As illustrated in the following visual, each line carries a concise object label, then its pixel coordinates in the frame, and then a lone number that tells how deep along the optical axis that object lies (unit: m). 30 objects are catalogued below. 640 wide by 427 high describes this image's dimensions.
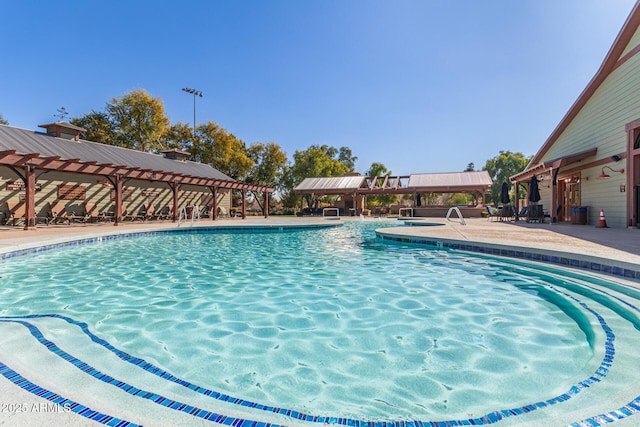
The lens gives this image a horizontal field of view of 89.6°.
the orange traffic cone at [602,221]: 10.04
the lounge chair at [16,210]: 12.79
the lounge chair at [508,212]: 15.02
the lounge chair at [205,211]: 21.53
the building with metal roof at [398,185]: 23.73
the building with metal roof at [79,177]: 12.30
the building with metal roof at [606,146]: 9.28
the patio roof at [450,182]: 23.33
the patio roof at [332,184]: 26.61
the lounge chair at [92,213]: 15.19
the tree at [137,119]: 28.45
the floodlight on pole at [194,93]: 33.62
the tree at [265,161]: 35.12
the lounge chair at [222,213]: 22.55
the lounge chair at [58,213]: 14.04
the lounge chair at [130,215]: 16.53
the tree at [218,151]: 31.53
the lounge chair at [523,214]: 14.45
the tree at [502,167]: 39.53
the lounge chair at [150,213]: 17.23
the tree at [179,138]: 32.31
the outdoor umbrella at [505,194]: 16.30
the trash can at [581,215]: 11.54
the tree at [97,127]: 28.02
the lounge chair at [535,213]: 13.22
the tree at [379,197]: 39.81
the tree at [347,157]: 52.00
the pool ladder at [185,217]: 18.58
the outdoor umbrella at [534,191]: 13.43
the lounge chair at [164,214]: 17.94
